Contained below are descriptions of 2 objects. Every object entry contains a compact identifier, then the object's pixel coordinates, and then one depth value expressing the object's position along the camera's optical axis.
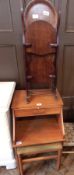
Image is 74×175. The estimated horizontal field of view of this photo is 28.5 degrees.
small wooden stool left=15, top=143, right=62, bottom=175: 1.23
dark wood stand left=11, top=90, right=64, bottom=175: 1.23
